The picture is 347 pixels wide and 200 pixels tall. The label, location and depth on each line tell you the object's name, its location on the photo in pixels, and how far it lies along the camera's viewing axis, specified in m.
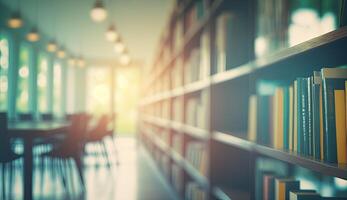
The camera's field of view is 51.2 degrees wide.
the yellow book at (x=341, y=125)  1.02
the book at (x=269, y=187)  1.56
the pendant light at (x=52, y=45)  6.40
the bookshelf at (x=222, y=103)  1.23
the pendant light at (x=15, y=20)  5.05
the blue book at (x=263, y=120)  1.54
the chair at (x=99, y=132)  5.71
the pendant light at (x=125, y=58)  7.86
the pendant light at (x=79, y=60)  8.41
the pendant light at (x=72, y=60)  8.30
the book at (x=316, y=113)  1.11
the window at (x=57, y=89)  11.77
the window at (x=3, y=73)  7.73
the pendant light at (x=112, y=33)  5.45
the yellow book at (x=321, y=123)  1.09
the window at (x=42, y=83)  10.23
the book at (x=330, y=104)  1.04
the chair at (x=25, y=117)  6.35
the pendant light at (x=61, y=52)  7.43
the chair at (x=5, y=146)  2.97
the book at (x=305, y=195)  1.29
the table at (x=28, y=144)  3.10
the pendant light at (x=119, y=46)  6.54
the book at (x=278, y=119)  1.40
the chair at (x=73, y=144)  3.89
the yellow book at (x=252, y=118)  1.64
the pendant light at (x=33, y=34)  5.62
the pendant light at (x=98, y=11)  4.47
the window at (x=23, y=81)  8.66
